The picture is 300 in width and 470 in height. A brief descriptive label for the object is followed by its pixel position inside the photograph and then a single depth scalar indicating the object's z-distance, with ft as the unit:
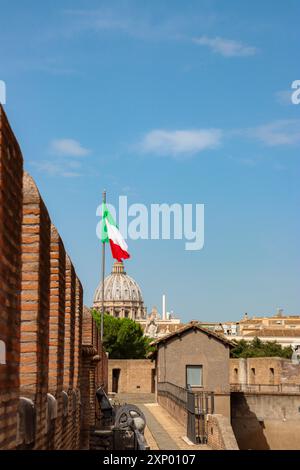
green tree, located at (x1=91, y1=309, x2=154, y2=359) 264.52
